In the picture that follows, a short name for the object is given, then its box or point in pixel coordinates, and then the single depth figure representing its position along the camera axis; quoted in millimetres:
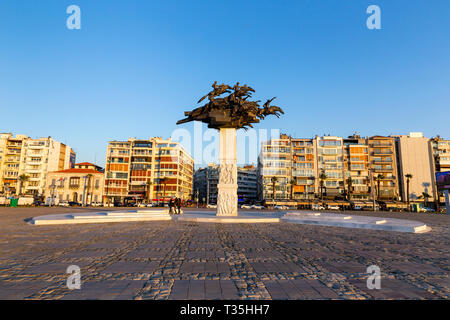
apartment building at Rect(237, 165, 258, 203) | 110481
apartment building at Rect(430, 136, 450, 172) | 71562
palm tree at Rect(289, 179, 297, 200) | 70150
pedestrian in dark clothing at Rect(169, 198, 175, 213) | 23250
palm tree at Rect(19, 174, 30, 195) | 65888
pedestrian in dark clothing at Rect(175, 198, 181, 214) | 22550
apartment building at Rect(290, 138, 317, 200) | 72688
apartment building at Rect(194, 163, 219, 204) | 116062
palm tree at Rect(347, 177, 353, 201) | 68300
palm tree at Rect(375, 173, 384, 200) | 67125
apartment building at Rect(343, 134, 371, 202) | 70000
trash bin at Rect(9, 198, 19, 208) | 44712
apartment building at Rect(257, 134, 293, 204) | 74000
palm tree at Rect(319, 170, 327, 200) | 67700
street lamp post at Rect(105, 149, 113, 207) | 71394
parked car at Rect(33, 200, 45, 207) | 52756
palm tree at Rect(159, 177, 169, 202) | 71312
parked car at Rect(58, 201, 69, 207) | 55559
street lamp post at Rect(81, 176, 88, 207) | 65162
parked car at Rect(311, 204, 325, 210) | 61469
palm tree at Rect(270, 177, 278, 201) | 69012
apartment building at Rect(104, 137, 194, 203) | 72375
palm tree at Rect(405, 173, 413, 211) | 63062
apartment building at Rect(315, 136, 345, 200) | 70875
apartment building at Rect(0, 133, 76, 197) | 71438
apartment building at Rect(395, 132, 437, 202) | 71812
